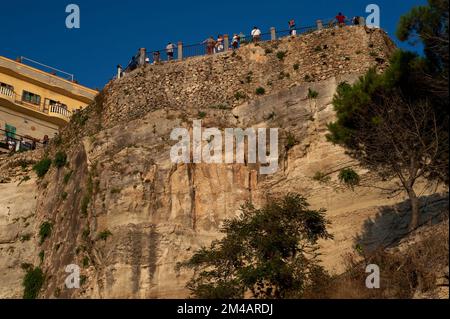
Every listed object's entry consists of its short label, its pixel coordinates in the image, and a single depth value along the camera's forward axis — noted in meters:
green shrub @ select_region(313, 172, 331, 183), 27.16
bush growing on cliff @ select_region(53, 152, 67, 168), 32.91
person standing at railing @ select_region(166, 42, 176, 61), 33.31
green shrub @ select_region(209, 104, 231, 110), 30.37
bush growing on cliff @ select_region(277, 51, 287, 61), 31.28
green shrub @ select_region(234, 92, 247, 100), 30.78
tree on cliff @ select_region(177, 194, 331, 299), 21.42
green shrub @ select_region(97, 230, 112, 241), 27.02
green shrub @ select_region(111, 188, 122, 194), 27.95
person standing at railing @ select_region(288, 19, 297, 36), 32.12
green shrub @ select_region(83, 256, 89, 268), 27.41
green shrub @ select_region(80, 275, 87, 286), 26.84
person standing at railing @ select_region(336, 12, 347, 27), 31.64
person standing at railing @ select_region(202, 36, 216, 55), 33.17
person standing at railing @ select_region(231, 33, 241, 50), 32.69
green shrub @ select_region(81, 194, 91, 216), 28.92
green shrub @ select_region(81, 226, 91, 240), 28.05
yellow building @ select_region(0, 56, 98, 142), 41.72
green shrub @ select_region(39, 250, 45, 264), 30.69
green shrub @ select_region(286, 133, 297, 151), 28.39
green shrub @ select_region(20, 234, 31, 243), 32.12
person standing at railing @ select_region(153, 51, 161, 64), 33.25
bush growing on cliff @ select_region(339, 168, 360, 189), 26.38
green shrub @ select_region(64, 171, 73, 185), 31.73
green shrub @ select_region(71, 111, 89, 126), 33.53
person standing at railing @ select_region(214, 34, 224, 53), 33.06
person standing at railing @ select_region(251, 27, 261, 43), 32.47
